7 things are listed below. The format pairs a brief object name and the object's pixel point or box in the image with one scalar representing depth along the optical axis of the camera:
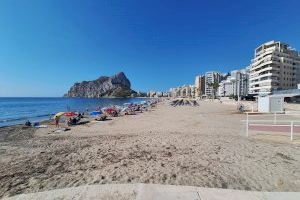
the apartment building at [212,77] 178.70
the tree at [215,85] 112.29
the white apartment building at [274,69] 66.25
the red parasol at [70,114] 20.38
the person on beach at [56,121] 18.64
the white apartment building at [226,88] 122.37
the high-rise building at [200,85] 181.62
